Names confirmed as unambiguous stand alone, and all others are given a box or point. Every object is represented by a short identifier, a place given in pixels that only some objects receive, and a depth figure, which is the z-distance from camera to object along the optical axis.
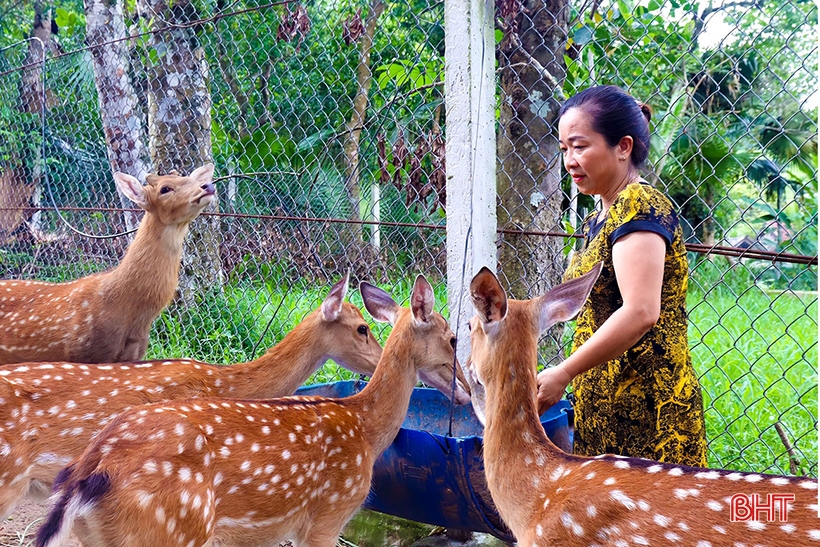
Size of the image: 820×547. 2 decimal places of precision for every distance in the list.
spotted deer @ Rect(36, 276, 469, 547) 2.41
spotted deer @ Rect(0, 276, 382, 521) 3.08
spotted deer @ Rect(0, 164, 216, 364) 4.13
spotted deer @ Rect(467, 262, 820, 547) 1.87
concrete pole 3.23
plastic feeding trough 2.78
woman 2.47
